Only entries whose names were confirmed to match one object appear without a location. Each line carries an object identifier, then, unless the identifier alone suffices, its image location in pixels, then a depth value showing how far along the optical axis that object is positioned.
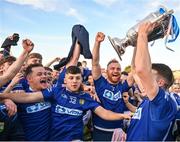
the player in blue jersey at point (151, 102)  1.50
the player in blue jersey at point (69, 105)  2.26
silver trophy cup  2.18
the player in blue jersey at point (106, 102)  2.87
